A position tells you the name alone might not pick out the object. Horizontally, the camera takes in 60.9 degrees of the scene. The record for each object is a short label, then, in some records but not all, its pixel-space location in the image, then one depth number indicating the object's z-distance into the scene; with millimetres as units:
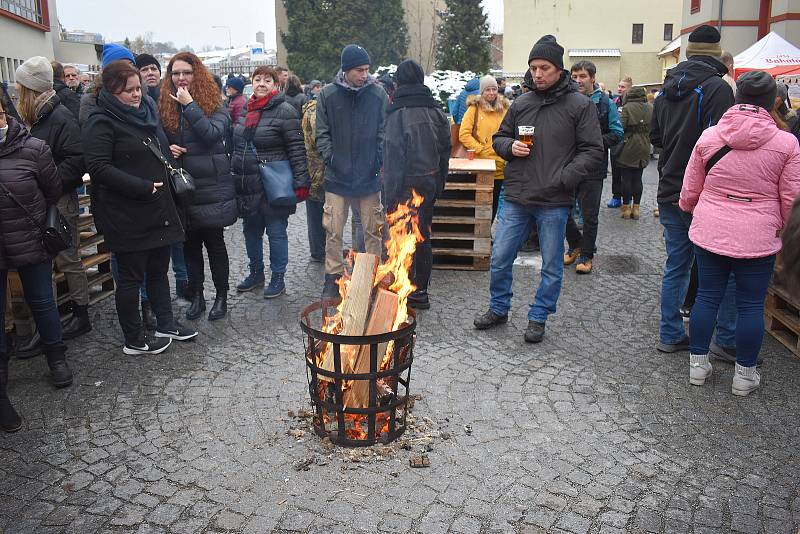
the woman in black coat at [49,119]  5043
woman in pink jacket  4086
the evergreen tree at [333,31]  43344
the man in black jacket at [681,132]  4898
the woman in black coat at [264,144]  6375
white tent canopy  12938
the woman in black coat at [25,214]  4223
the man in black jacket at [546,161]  5172
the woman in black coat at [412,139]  5938
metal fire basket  3533
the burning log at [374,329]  3838
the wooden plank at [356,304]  3947
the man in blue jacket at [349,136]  6082
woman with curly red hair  5402
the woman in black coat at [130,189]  4688
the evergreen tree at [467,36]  40562
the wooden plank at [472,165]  7391
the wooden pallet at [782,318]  5129
